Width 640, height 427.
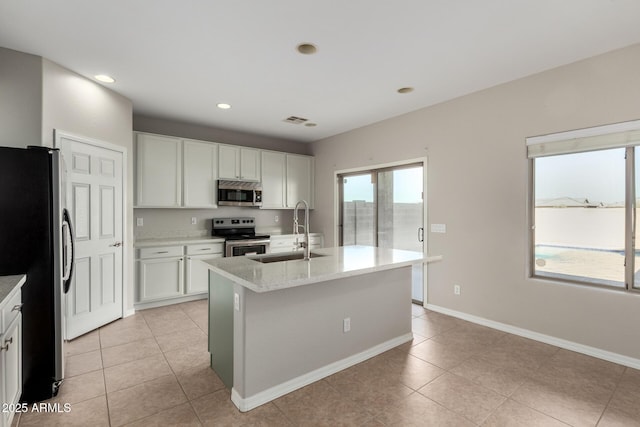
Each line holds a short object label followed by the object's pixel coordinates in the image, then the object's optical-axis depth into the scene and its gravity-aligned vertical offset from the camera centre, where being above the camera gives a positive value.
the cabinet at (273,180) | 5.50 +0.63
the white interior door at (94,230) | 3.12 -0.19
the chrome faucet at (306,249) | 2.54 -0.31
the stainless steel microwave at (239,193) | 4.95 +0.35
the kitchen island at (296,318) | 2.07 -0.84
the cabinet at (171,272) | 4.08 -0.82
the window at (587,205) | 2.71 +0.08
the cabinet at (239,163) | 4.99 +0.86
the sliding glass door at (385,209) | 4.43 +0.07
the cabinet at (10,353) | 1.58 -0.80
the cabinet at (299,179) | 5.85 +0.69
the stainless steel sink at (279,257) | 2.84 -0.42
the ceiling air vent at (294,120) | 4.70 +1.48
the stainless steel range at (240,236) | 4.74 -0.37
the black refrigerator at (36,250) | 2.01 -0.24
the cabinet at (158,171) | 4.22 +0.62
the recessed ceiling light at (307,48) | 2.60 +1.44
